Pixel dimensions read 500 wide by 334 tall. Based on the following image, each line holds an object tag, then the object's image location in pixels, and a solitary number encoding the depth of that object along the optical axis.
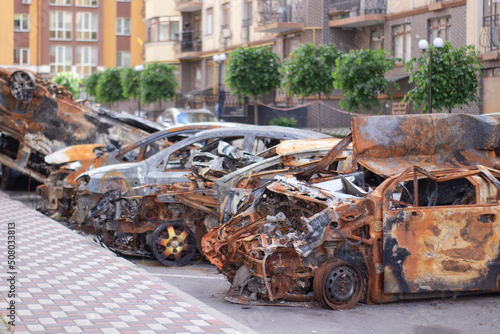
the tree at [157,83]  50.00
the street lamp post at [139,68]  50.03
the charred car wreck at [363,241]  7.86
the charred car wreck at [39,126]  16.56
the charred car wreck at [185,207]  10.41
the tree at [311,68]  32.44
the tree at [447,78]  24.38
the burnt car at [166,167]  11.73
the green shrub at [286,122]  36.94
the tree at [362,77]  28.66
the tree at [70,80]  68.56
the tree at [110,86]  57.31
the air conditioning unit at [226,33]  47.69
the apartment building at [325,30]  28.58
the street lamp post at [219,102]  42.65
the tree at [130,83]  53.09
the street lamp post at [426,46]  23.11
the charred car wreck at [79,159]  13.09
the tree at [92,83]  62.19
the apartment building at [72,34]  75.69
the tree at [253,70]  37.31
